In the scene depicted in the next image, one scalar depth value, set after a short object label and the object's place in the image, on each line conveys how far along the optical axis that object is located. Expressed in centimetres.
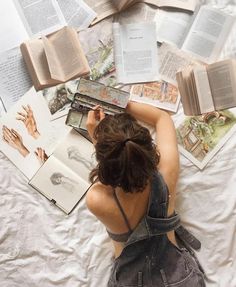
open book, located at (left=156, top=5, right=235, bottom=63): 117
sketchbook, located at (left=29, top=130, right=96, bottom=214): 104
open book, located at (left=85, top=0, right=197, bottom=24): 118
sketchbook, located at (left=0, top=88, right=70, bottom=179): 107
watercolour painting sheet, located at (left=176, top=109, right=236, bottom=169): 106
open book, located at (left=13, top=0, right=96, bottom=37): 118
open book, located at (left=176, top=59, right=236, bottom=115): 110
